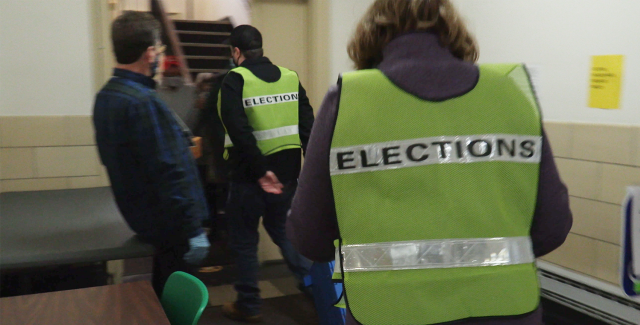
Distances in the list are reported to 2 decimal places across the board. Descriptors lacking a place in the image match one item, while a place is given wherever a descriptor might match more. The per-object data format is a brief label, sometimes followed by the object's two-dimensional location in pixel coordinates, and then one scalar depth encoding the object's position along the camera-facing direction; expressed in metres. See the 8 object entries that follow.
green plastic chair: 1.68
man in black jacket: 3.13
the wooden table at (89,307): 1.58
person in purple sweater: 1.17
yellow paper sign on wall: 2.63
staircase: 5.03
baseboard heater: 2.56
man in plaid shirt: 2.16
